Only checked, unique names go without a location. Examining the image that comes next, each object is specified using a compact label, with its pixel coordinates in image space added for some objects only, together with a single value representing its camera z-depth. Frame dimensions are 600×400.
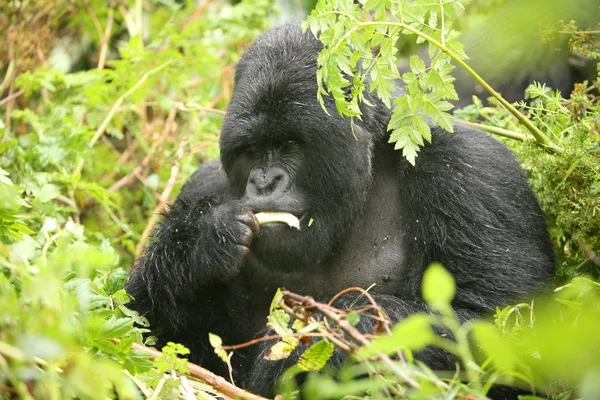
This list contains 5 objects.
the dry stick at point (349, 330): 3.32
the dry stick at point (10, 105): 9.79
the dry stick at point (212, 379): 4.48
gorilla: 6.16
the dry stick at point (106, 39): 11.33
